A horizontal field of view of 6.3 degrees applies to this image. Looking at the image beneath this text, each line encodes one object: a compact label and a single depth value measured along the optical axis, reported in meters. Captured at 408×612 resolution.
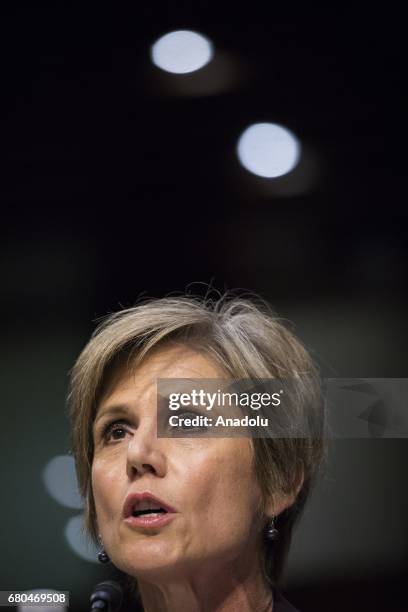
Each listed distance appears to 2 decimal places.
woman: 2.70
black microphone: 2.76
